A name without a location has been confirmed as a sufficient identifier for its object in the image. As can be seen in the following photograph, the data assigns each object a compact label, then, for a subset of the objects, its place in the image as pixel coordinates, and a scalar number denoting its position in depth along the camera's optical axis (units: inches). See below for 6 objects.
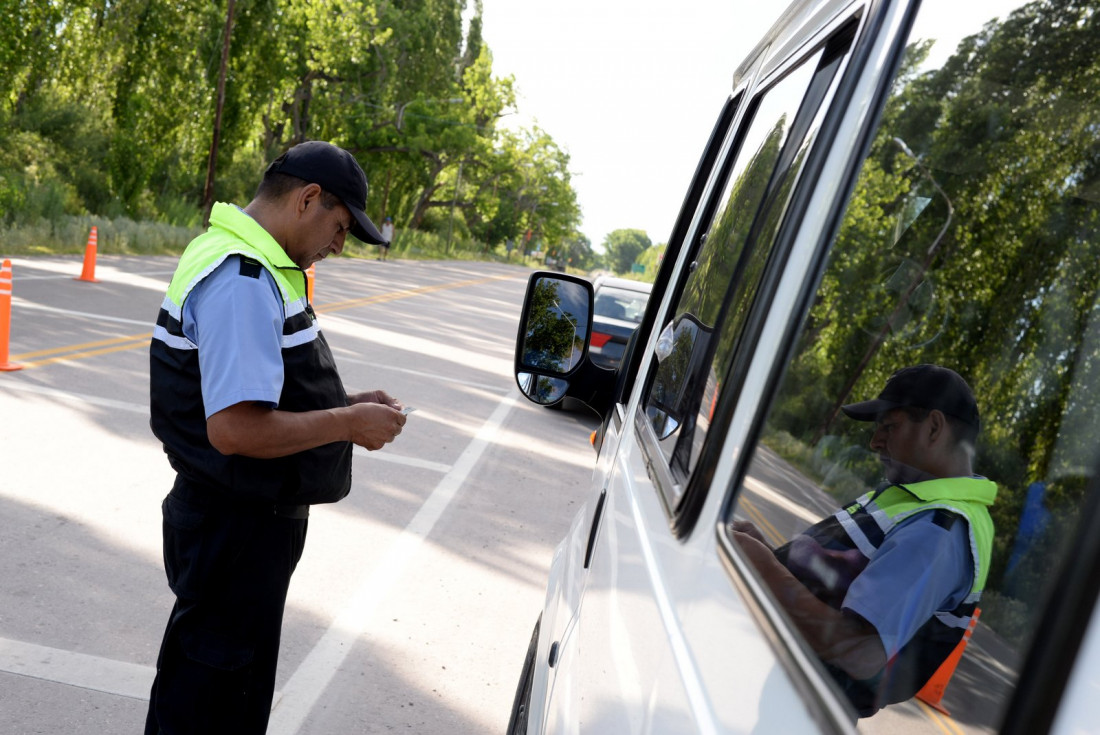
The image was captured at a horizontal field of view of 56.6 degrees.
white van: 33.3
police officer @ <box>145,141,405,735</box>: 95.0
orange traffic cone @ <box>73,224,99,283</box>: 621.3
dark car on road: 475.5
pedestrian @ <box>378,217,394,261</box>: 1862.7
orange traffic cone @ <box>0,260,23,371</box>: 342.0
